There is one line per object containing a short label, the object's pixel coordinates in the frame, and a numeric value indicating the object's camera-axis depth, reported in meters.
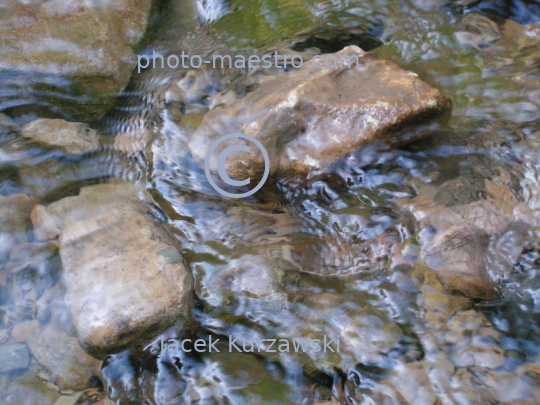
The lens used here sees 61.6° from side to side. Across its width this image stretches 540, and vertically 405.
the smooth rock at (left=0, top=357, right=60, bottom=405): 2.62
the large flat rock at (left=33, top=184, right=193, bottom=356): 2.44
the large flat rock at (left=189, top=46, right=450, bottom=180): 2.70
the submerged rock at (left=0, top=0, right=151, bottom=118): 3.29
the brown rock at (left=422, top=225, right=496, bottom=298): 2.46
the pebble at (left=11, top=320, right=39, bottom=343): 2.82
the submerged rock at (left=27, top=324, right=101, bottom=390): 2.63
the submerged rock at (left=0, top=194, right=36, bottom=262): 3.04
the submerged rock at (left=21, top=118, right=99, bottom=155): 3.36
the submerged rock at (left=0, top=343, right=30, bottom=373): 2.73
